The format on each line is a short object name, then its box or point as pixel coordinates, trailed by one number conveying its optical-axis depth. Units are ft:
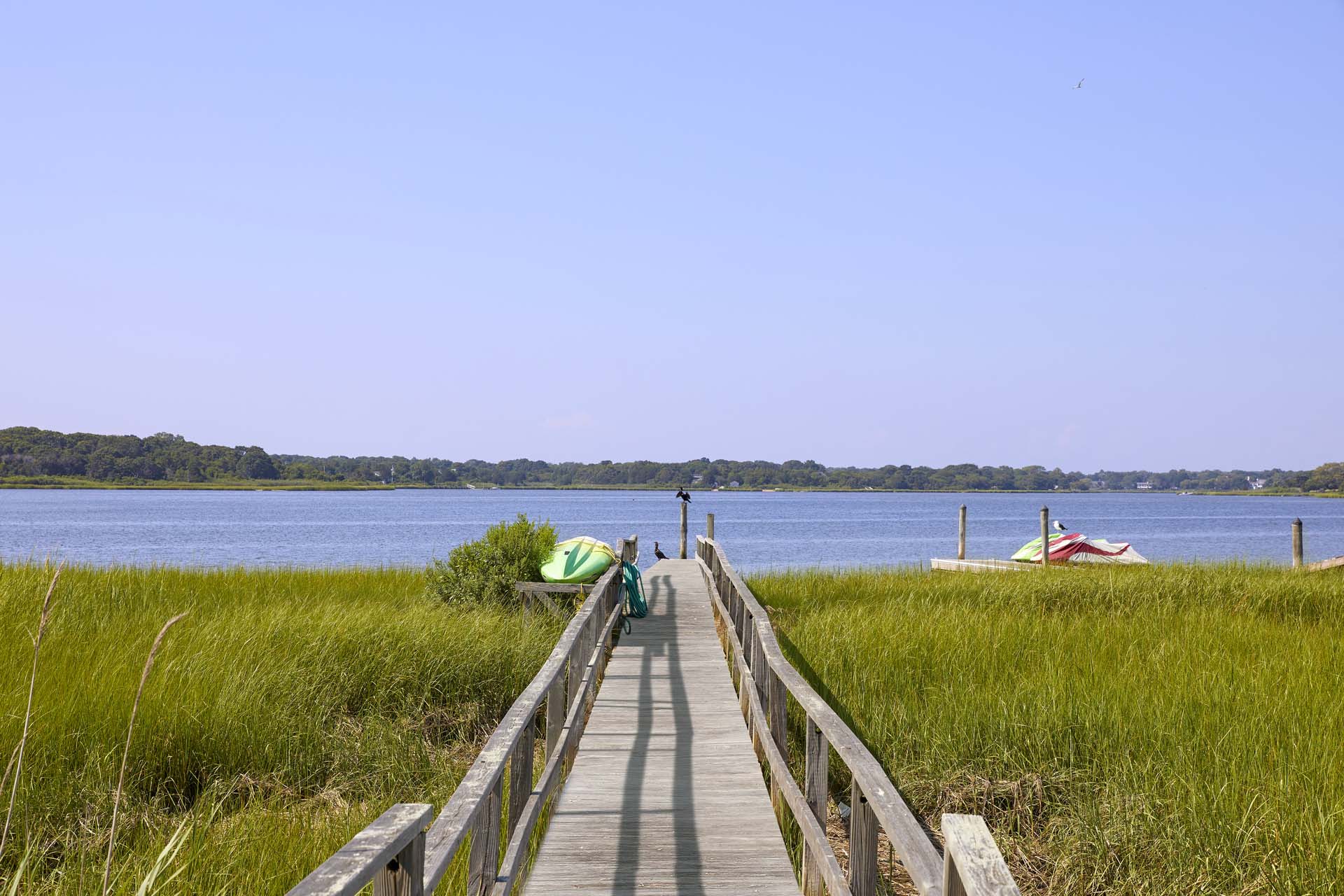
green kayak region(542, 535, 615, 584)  49.32
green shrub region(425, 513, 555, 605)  47.75
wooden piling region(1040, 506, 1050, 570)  76.89
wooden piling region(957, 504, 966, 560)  95.07
